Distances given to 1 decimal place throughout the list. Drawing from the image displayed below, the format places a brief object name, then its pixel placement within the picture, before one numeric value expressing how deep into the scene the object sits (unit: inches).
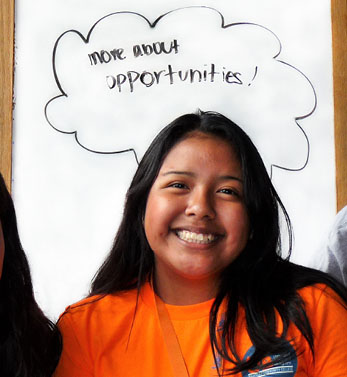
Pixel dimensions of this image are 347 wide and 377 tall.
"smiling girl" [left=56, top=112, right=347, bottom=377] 56.5
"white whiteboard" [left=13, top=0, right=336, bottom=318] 69.4
